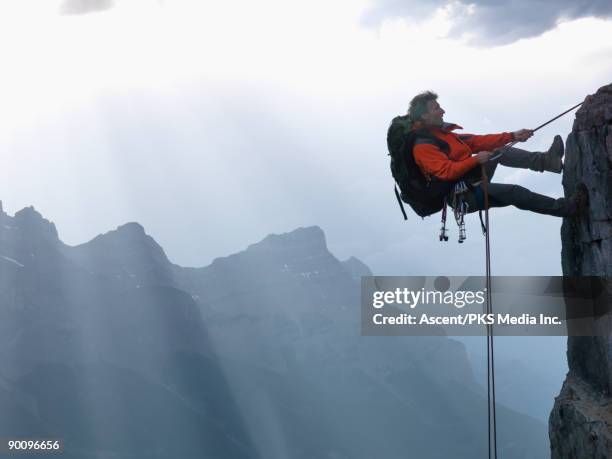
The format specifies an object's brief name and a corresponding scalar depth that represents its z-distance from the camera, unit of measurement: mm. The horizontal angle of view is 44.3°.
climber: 12773
